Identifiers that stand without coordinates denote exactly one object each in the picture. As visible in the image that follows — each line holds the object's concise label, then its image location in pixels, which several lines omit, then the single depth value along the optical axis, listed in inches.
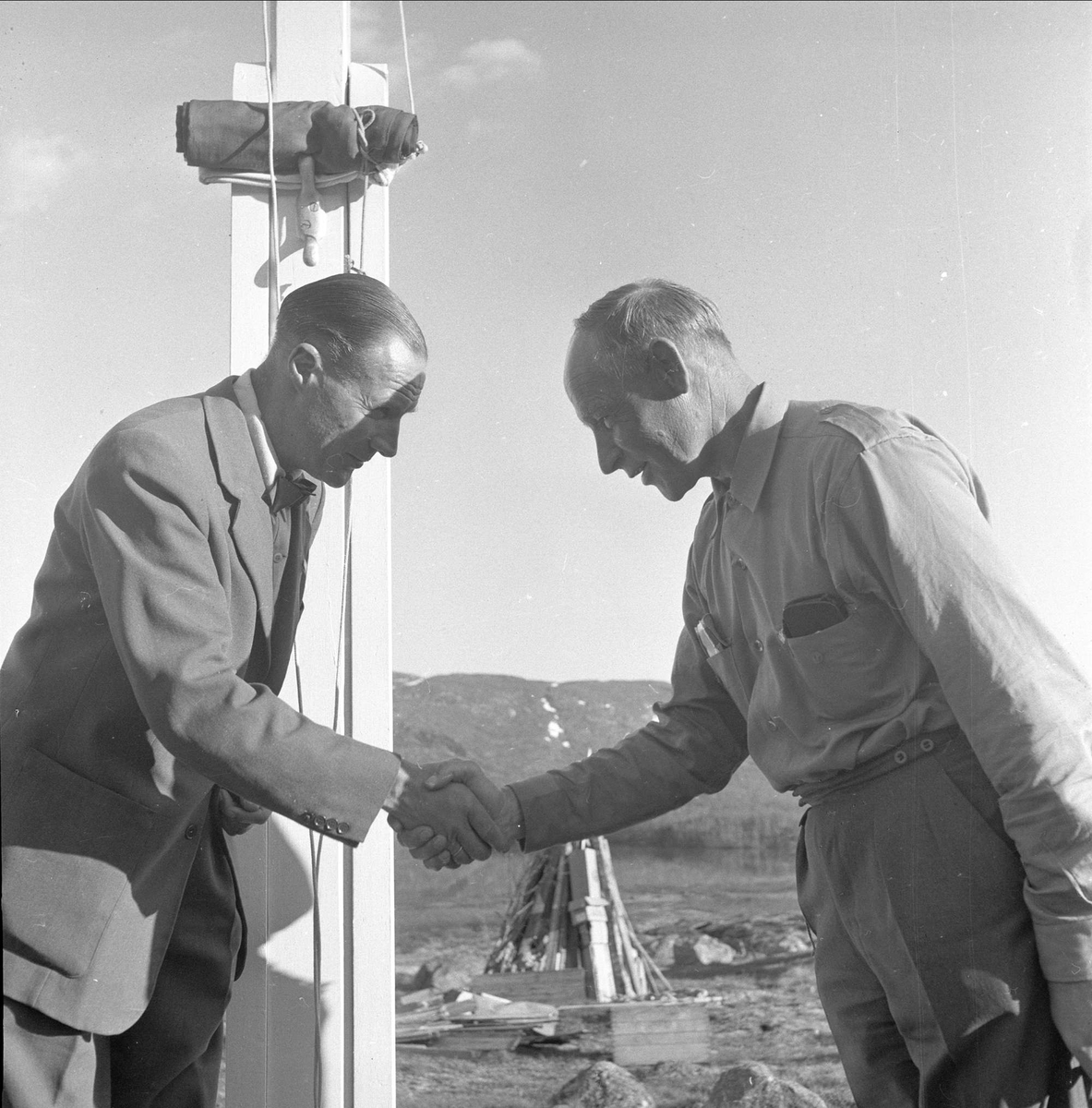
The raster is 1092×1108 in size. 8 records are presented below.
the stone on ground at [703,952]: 312.7
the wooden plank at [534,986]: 199.6
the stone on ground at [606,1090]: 117.3
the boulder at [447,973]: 178.9
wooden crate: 171.2
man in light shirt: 53.9
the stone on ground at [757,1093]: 104.3
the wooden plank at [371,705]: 75.2
